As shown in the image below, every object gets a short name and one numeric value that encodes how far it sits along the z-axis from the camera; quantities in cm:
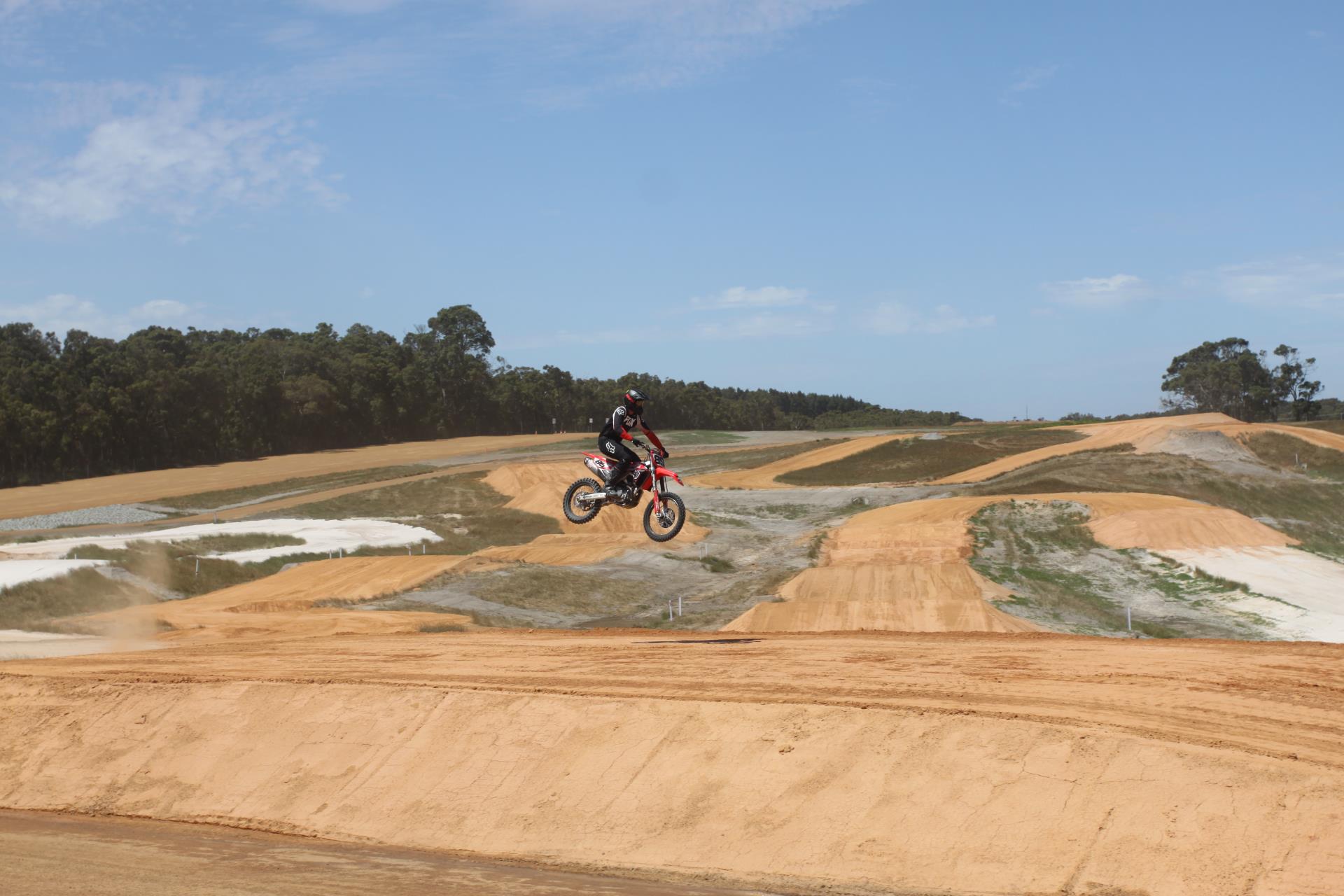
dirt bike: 1980
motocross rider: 1950
